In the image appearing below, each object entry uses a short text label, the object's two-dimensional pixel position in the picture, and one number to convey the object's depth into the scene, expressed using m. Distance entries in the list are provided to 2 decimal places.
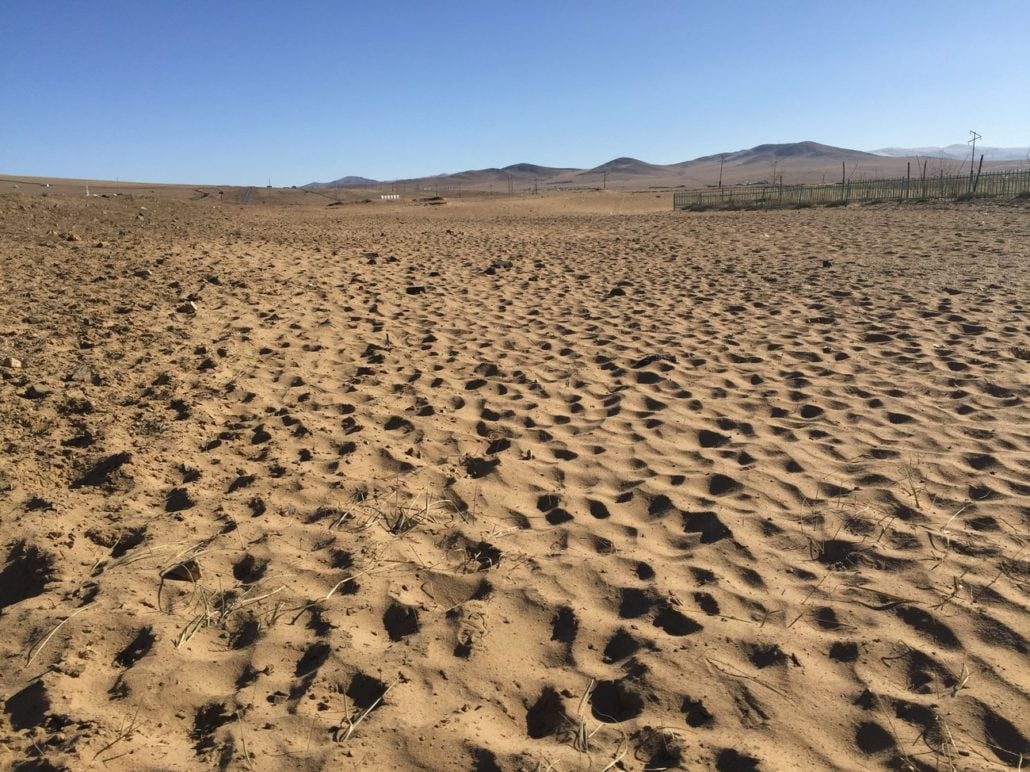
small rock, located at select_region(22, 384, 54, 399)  3.81
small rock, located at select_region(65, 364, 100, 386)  4.10
